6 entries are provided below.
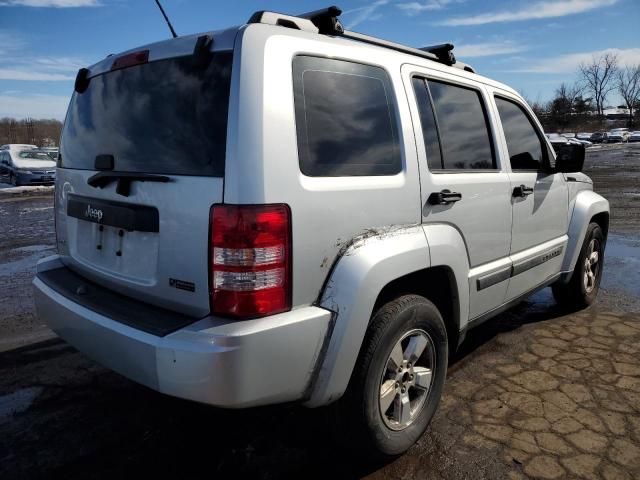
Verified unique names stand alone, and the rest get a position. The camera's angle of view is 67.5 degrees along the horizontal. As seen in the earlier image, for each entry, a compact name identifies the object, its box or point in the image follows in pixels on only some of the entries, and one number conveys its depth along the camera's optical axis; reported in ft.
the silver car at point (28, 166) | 63.77
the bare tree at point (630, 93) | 278.67
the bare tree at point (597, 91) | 293.64
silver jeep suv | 6.05
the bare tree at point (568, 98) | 257.96
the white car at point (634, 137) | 192.44
